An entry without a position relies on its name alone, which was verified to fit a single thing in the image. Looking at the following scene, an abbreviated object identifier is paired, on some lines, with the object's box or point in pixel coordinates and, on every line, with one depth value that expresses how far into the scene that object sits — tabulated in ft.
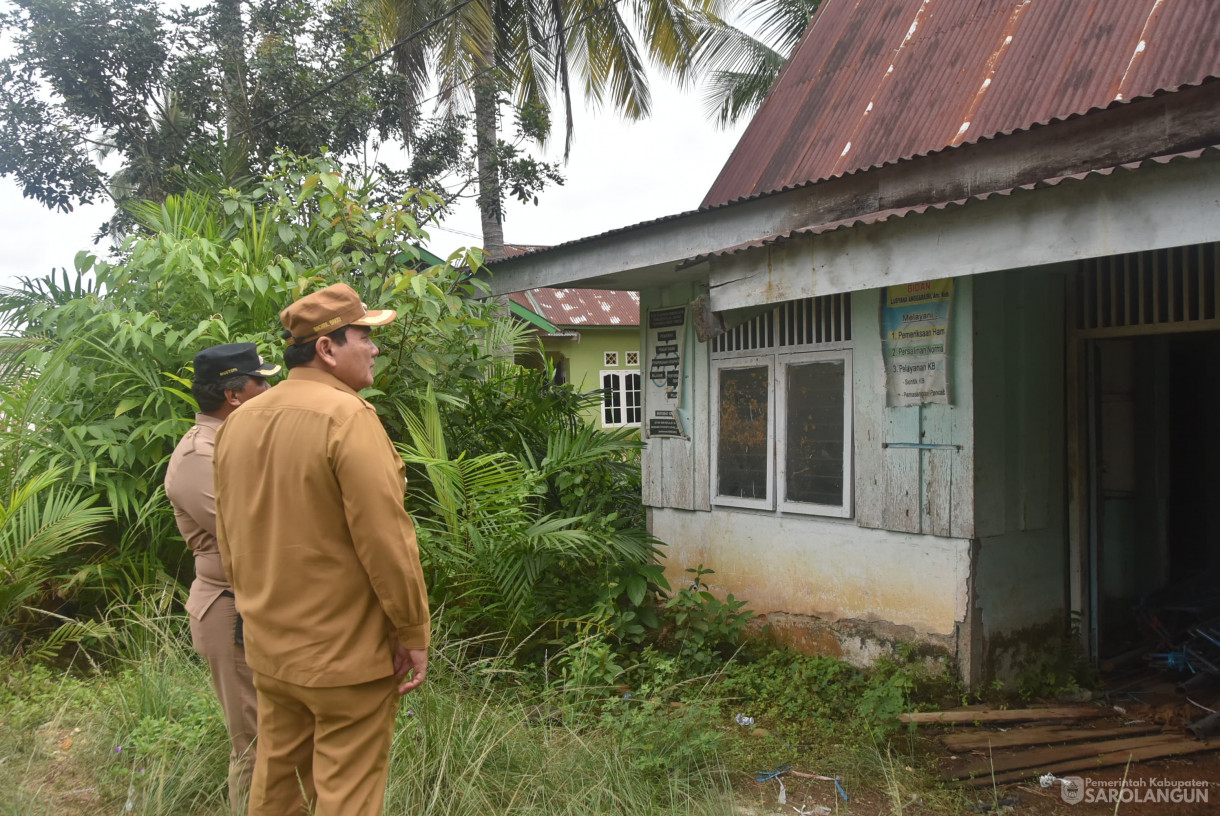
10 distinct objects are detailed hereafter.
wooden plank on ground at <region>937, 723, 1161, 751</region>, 14.35
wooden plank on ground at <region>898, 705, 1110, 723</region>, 15.10
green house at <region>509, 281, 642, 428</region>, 62.39
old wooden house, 14.42
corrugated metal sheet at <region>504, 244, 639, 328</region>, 62.34
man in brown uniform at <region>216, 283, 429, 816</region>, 7.81
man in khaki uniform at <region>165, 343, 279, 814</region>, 10.28
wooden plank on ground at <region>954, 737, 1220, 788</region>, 13.41
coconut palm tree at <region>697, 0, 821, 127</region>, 53.52
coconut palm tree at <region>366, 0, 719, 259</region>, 40.32
